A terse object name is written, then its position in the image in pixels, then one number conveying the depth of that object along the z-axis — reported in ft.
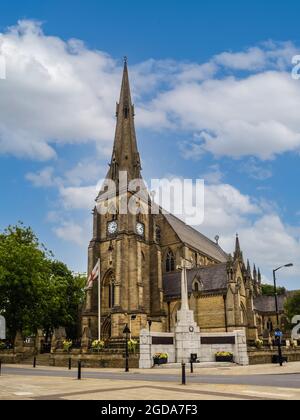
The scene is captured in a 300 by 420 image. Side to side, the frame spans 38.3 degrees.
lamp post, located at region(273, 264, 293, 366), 101.60
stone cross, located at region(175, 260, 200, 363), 111.65
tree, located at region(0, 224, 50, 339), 134.62
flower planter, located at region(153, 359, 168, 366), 104.65
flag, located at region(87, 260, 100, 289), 155.36
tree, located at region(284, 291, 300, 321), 189.39
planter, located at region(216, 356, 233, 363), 110.42
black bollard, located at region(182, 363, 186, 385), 50.92
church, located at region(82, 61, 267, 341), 166.81
